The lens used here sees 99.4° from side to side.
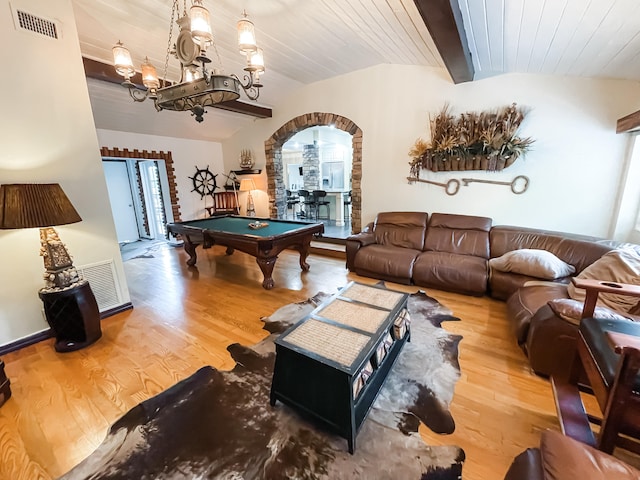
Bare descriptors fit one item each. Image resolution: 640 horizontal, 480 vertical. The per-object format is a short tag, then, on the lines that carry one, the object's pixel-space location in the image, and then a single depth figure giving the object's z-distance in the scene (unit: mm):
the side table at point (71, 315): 2260
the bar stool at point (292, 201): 8004
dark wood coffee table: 1372
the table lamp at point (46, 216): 1933
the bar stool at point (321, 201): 7438
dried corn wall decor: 3381
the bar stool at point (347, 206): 7702
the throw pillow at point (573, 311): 1625
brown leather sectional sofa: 1835
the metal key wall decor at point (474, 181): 3566
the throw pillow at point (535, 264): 2631
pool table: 3363
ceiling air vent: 2150
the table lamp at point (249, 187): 6152
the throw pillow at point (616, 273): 1893
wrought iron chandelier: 1815
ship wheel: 6598
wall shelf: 6184
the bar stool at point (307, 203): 7762
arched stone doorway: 4754
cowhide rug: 1326
